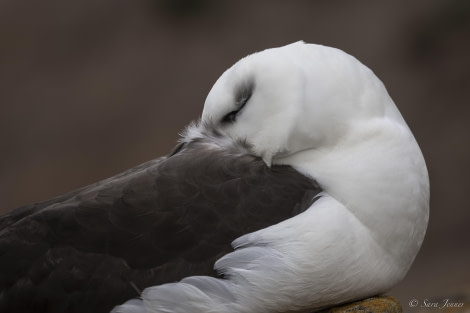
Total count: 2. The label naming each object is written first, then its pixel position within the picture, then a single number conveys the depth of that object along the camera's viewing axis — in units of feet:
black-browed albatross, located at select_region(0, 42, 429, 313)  23.79
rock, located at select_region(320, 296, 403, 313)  24.85
